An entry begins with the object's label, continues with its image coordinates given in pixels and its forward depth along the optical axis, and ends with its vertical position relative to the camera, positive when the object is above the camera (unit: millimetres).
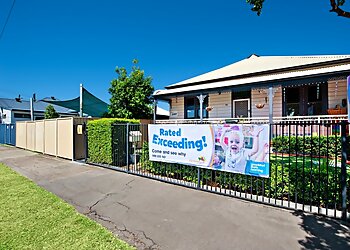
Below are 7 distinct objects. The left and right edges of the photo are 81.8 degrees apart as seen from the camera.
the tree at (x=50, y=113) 23406 +1307
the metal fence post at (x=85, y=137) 10131 -677
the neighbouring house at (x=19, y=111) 26188 +1819
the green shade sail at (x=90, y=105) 16694 +1802
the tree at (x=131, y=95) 18062 +2619
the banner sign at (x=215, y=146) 4828 -618
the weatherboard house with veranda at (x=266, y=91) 9477 +1887
